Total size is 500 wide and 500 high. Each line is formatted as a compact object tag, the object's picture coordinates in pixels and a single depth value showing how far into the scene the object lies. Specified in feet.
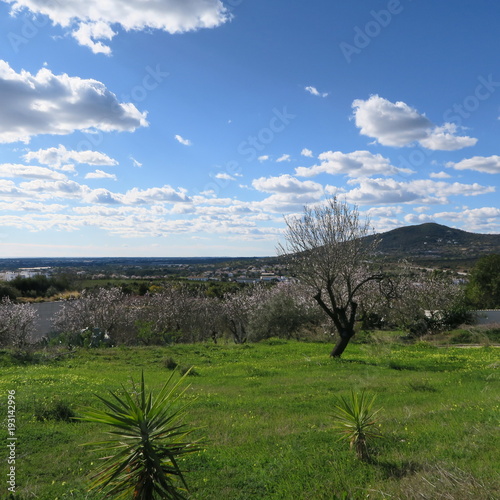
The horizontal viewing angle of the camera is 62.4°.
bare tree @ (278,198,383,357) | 59.52
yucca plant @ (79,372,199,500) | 12.70
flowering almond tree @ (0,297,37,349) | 108.47
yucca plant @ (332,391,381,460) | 20.12
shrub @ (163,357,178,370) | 55.42
